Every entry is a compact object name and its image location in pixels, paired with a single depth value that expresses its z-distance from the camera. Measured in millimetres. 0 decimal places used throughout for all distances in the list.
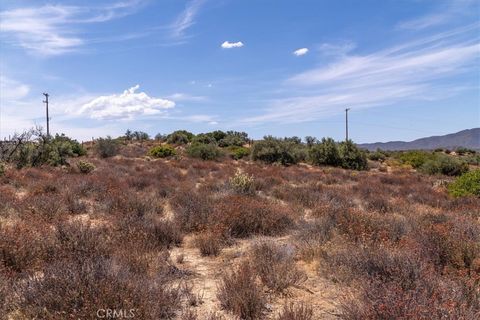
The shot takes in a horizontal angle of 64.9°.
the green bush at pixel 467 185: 12906
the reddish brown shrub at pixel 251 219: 7957
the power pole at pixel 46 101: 37231
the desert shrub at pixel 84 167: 19219
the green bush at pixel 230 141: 46950
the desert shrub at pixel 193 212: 8148
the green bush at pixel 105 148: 33031
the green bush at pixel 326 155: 30469
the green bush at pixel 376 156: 40938
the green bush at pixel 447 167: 26375
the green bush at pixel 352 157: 29938
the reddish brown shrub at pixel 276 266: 5012
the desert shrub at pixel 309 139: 51141
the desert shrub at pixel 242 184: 12636
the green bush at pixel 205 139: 46734
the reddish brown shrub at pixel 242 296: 4230
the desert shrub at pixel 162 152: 33156
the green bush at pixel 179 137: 49475
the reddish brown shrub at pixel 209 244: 6668
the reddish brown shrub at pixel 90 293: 3703
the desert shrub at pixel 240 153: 34156
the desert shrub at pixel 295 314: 3771
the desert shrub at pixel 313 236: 6306
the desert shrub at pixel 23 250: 5273
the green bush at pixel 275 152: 30422
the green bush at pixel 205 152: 31266
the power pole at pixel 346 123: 50950
